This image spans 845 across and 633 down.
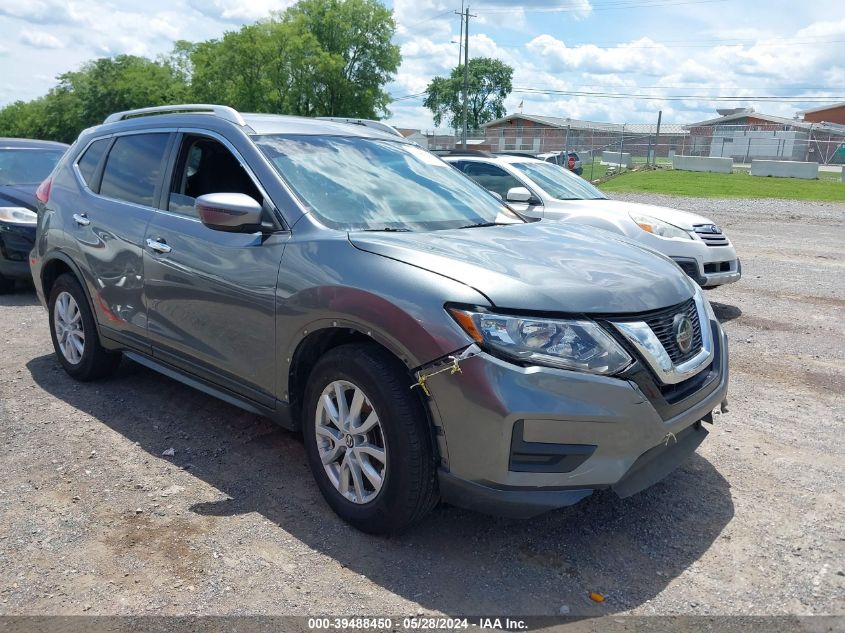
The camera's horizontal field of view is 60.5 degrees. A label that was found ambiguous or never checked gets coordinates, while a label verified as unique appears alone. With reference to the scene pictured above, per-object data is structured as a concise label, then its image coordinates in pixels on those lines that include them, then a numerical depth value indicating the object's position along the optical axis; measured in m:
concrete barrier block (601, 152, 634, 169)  35.81
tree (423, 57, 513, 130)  97.00
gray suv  2.82
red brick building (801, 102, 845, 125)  68.25
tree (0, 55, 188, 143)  68.38
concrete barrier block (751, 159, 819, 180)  29.17
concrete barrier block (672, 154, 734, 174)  32.25
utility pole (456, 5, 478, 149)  46.65
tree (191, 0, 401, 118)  57.75
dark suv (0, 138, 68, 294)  8.20
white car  7.46
